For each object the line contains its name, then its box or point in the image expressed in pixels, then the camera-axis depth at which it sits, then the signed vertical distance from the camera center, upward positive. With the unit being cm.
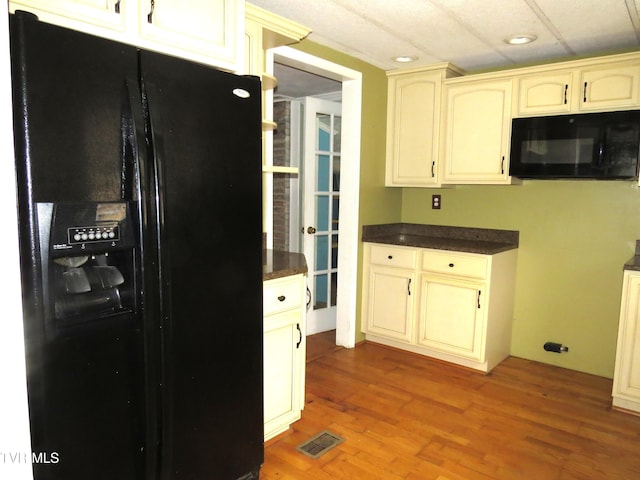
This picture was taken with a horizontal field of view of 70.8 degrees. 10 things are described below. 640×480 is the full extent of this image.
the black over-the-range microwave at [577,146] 266 +33
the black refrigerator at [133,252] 117 -17
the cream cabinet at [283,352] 210 -75
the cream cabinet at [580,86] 271 +71
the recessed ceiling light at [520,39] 274 +98
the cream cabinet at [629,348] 255 -85
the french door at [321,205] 382 -8
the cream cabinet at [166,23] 137 +58
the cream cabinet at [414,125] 345 +57
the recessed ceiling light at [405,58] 323 +101
